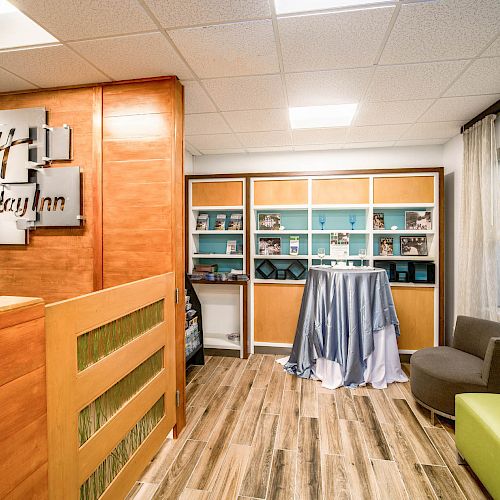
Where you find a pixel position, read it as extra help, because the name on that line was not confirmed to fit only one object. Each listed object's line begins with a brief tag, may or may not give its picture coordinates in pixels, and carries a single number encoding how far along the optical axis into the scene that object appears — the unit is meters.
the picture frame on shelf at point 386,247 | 4.30
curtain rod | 2.88
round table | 3.29
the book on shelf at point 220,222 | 4.62
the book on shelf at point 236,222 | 4.50
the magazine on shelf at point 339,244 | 4.36
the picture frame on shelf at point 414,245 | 4.23
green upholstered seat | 1.68
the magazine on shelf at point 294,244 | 4.50
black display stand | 3.96
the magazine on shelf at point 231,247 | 4.64
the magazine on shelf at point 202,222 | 4.63
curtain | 3.04
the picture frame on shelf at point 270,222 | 4.53
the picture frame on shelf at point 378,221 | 4.30
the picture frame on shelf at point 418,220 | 4.14
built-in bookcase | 4.04
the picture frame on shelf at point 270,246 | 4.55
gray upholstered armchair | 2.33
